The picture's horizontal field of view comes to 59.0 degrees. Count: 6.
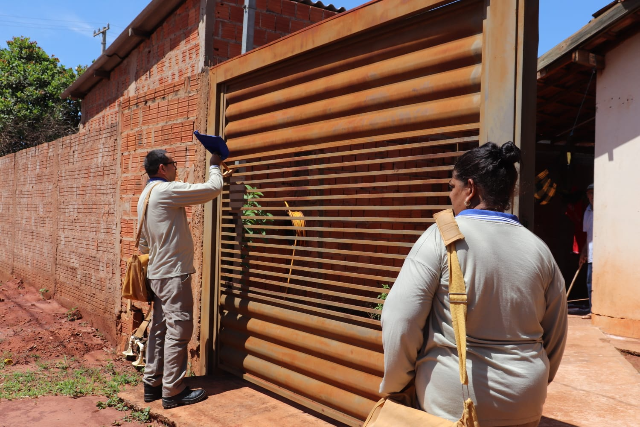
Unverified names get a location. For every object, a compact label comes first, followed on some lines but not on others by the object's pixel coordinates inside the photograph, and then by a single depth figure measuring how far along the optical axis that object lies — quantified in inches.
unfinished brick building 235.5
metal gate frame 107.5
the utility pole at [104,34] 1277.1
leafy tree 895.7
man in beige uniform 173.2
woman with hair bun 79.4
